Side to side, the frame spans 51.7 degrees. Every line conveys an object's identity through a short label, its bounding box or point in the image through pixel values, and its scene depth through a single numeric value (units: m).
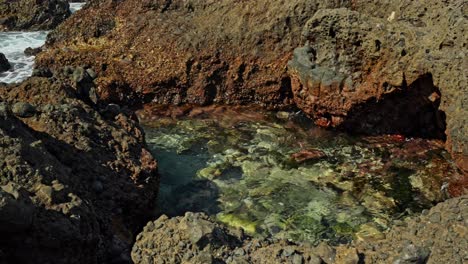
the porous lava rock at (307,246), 3.92
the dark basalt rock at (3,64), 12.95
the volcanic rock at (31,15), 19.59
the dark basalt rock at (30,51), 14.62
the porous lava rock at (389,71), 7.80
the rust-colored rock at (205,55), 10.43
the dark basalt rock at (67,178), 3.98
